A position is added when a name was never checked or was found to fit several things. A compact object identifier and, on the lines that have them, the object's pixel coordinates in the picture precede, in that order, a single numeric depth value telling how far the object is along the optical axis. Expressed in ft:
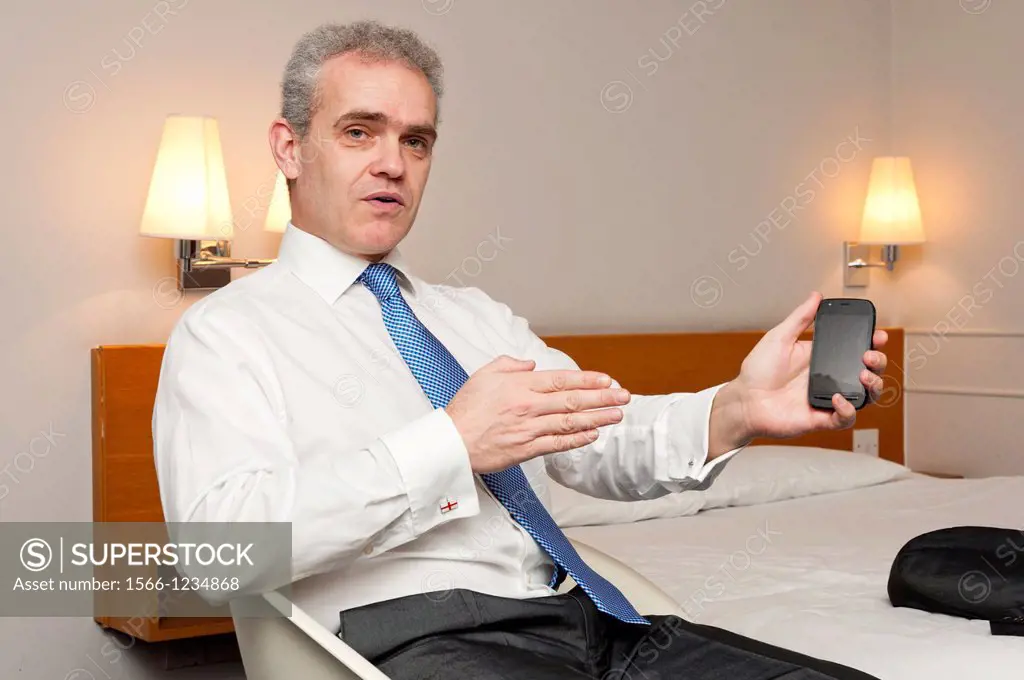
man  3.96
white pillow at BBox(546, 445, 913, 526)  8.95
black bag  5.67
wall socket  13.28
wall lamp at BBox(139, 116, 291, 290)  8.16
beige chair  3.72
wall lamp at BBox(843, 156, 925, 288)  13.02
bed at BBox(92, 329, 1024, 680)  5.67
